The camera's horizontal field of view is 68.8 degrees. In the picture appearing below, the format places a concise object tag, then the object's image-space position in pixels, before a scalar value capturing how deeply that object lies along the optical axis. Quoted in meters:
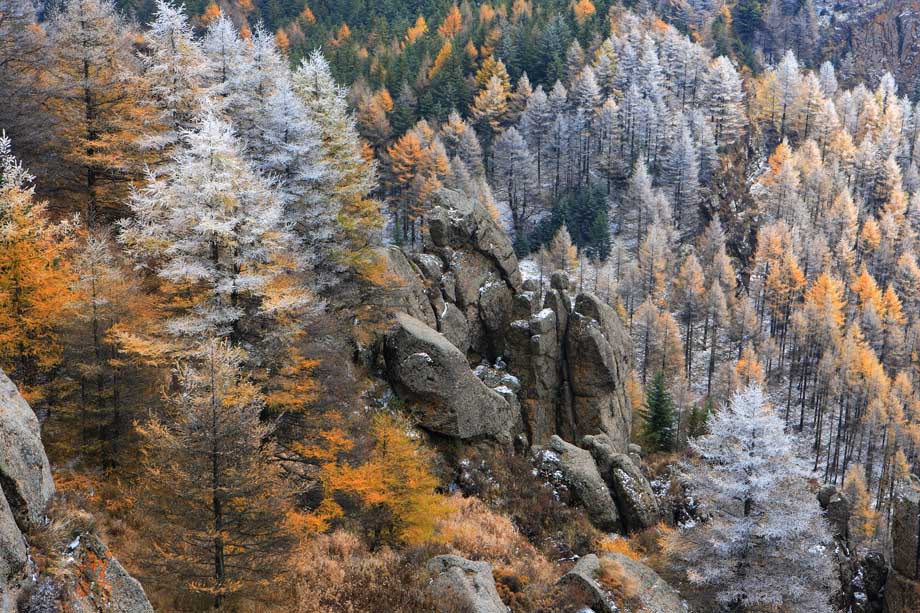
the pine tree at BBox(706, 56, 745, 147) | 121.50
